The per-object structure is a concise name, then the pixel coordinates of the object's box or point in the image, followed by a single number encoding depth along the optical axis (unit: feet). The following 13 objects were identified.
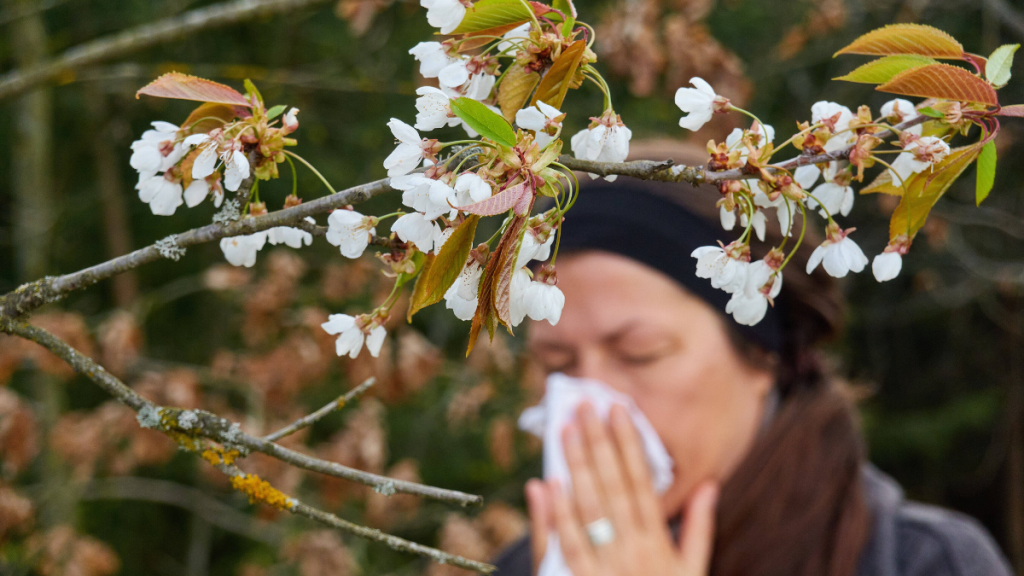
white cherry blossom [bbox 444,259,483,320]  3.03
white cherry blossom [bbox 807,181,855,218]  3.20
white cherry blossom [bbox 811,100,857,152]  3.17
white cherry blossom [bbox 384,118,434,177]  3.05
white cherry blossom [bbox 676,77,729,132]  3.23
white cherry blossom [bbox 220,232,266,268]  3.24
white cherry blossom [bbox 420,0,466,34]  3.10
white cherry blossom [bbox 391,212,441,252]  3.04
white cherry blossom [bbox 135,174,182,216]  3.21
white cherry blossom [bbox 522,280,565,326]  3.06
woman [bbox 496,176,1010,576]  7.05
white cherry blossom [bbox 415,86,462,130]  3.08
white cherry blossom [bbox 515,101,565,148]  3.01
